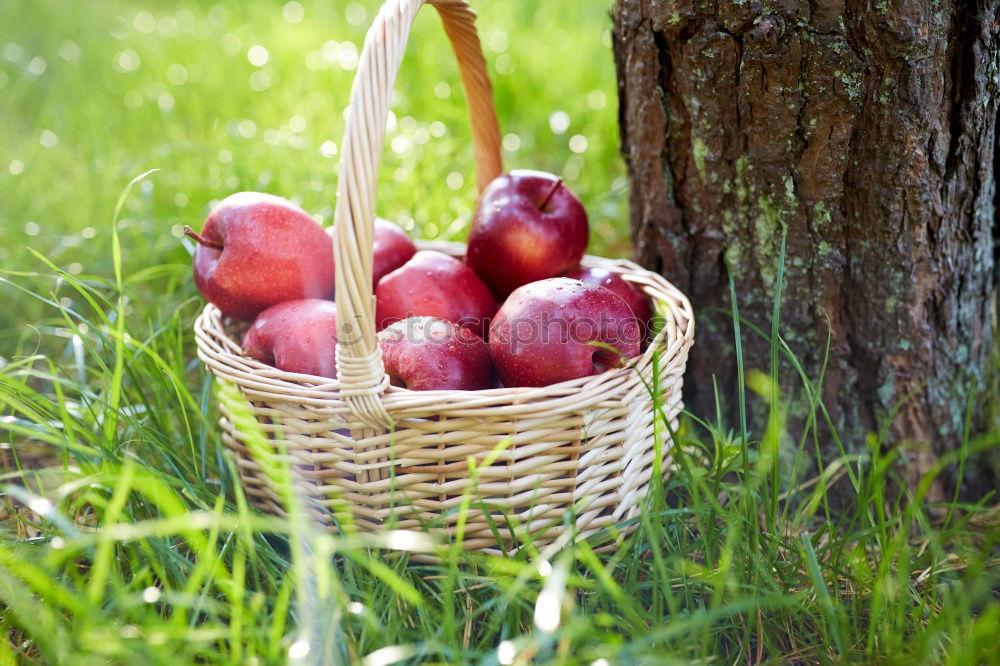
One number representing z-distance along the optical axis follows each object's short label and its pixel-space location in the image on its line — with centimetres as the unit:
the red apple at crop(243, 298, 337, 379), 92
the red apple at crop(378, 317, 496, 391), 90
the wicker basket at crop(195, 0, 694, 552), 83
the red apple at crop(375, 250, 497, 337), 96
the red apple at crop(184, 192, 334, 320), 95
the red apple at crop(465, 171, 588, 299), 98
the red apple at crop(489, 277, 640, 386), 89
